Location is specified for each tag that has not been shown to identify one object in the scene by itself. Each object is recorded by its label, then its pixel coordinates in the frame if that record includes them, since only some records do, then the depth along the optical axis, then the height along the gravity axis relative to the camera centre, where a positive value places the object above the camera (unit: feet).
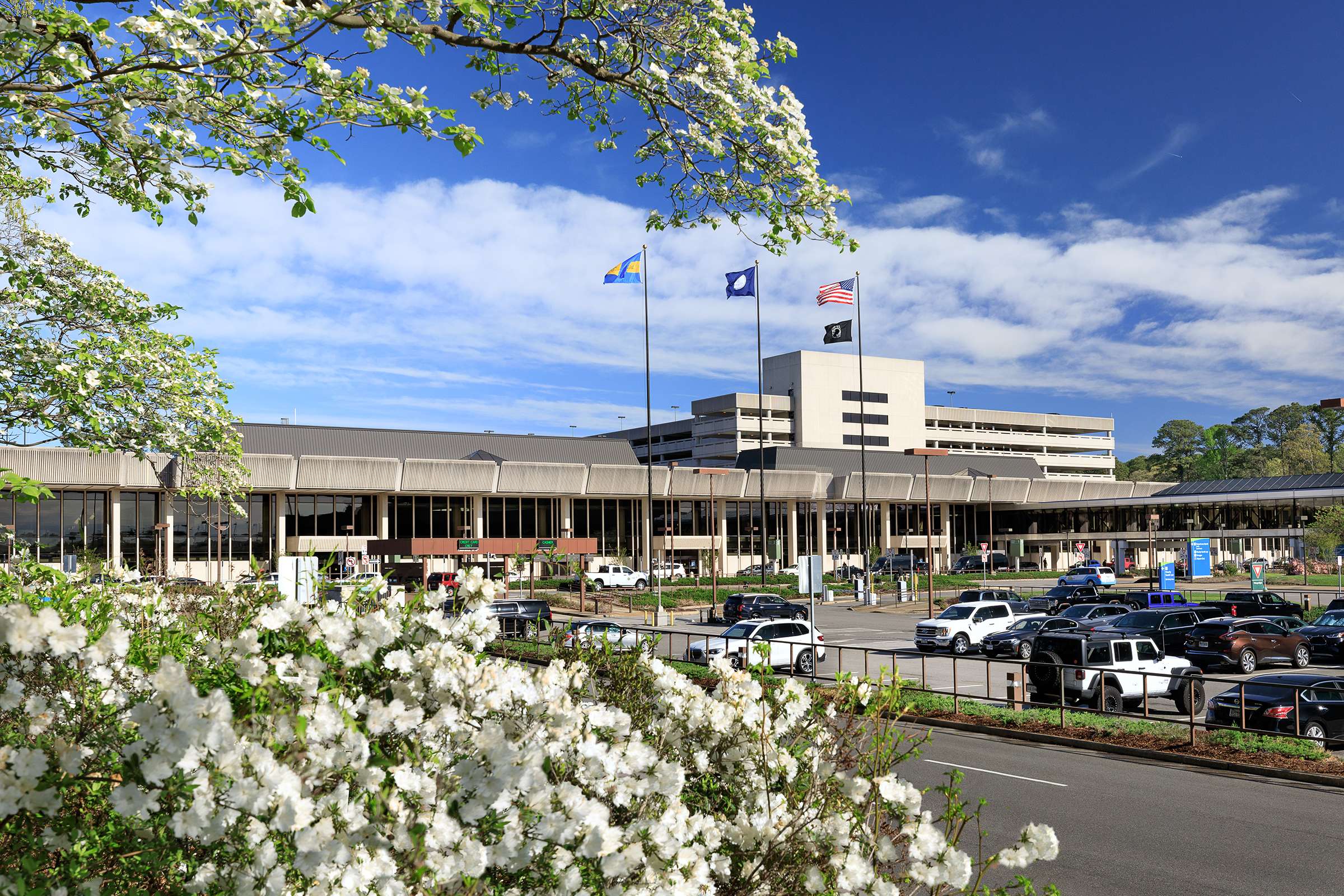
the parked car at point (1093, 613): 123.75 -14.92
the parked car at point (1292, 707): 61.31 -13.36
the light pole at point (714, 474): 240.44 +6.36
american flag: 176.45 +36.37
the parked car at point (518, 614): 121.60 -14.58
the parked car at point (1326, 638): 103.24 -15.17
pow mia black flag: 200.64 +33.20
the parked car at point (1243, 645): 98.63 -15.22
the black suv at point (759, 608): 146.00 -16.15
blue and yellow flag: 162.71 +37.28
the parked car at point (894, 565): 266.36 -18.25
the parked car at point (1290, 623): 110.22 -14.94
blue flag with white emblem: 177.27 +38.77
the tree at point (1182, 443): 558.56 +29.58
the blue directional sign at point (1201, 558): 185.26 -11.89
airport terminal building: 200.64 -1.33
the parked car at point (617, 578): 206.80 -16.39
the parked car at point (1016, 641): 108.37 -15.81
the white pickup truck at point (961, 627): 115.14 -15.27
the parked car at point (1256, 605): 133.80 -15.04
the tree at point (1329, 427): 518.37 +35.33
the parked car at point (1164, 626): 109.81 -14.84
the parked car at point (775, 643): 90.58 -13.59
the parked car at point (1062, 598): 147.64 -16.09
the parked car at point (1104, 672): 72.33 -13.19
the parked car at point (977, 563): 272.31 -18.63
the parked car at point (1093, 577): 206.69 -17.40
